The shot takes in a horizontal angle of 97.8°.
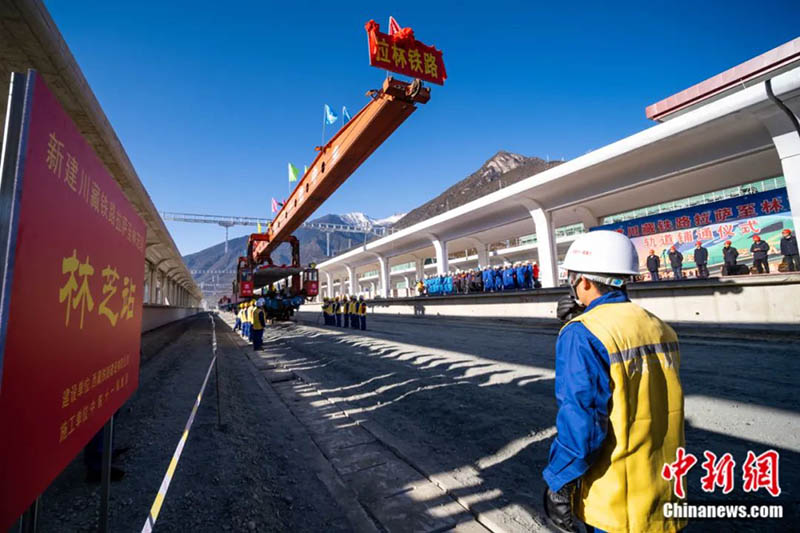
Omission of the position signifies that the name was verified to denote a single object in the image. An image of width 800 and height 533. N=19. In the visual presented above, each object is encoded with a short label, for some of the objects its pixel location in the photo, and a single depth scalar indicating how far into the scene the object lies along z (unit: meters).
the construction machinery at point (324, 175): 7.41
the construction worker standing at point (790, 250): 10.66
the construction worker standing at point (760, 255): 11.91
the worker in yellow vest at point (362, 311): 16.76
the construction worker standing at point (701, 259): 13.97
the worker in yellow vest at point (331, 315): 20.60
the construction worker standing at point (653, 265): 15.86
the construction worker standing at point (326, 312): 21.13
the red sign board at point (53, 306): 1.08
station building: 10.15
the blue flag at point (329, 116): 11.08
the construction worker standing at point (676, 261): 15.40
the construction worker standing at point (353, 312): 17.42
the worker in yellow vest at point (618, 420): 1.45
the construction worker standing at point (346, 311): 18.25
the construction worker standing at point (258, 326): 11.19
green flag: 14.87
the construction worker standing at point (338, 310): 19.35
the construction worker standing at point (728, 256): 13.20
